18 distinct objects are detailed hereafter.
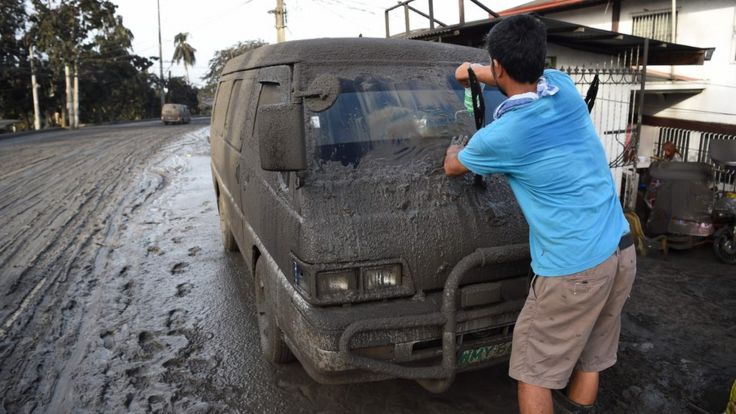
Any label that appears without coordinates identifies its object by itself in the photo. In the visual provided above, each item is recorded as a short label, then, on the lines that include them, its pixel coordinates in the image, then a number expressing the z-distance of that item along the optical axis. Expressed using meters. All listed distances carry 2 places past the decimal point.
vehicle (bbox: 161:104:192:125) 34.72
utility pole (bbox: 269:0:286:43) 23.77
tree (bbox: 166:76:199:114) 58.56
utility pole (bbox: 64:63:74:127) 33.44
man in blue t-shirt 2.26
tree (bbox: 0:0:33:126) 34.28
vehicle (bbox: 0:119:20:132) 26.43
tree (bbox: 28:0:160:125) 33.91
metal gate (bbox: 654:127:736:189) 9.11
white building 10.93
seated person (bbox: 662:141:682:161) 8.34
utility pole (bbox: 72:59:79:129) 33.53
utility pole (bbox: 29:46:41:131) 32.31
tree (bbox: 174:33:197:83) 69.75
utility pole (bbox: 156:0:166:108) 52.28
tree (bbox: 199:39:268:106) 52.66
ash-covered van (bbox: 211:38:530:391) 2.85
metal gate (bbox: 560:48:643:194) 7.46
